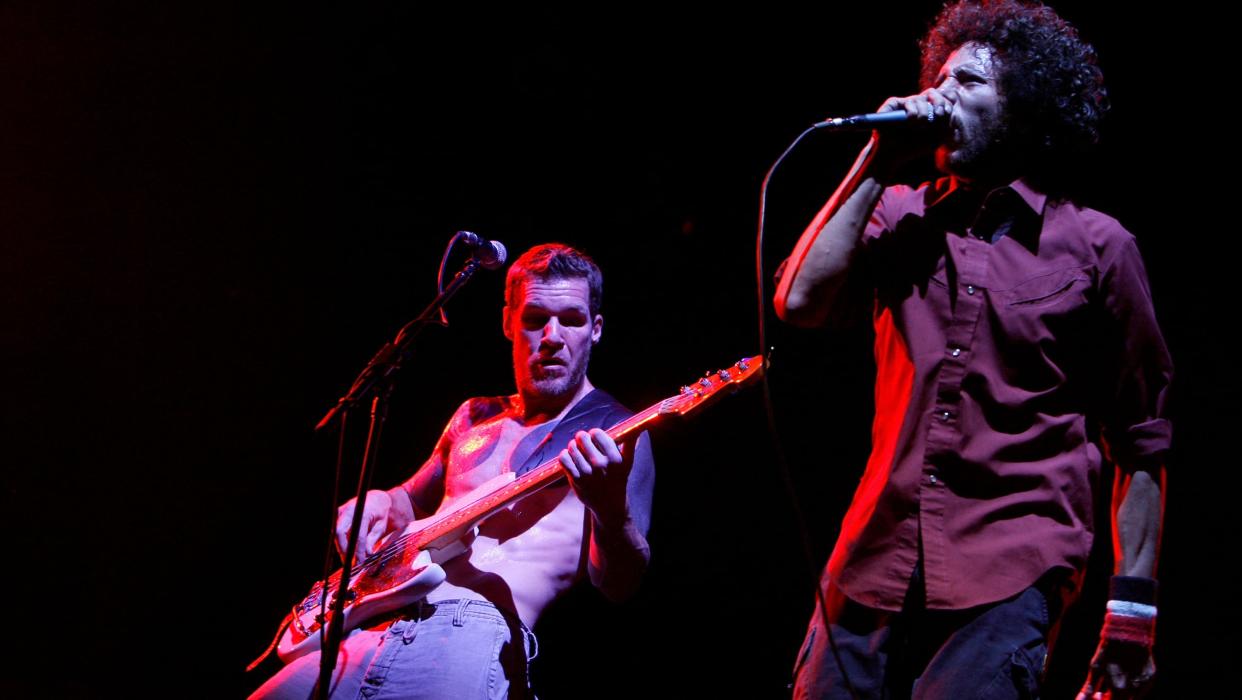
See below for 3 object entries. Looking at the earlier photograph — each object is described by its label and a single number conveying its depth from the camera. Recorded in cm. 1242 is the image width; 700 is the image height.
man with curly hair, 178
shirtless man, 284
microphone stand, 222
